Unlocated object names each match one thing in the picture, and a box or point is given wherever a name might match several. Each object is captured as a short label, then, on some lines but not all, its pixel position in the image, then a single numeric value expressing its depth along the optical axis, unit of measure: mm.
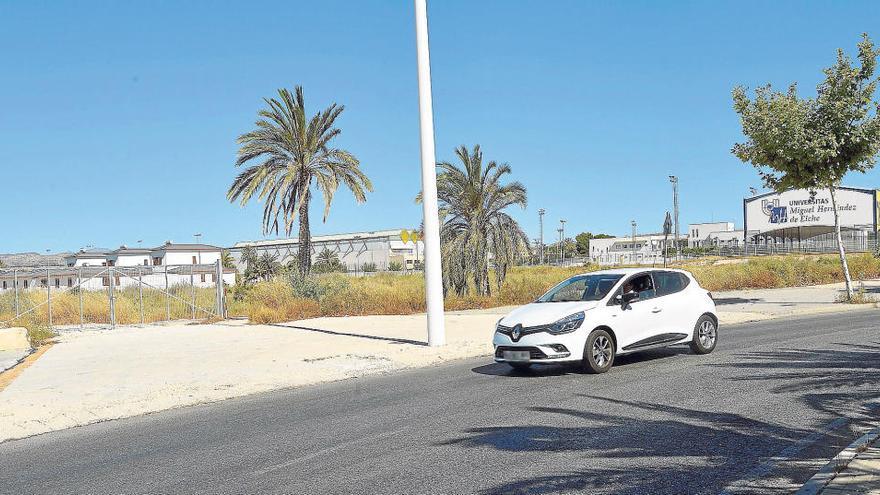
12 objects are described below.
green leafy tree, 21484
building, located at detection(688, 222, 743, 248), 107312
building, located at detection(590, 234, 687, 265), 101862
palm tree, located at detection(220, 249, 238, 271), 86888
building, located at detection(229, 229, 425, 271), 90438
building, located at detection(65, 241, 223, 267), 77694
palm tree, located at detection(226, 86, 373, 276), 29469
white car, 10727
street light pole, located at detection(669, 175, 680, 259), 77319
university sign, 74500
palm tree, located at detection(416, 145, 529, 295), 29141
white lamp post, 15289
